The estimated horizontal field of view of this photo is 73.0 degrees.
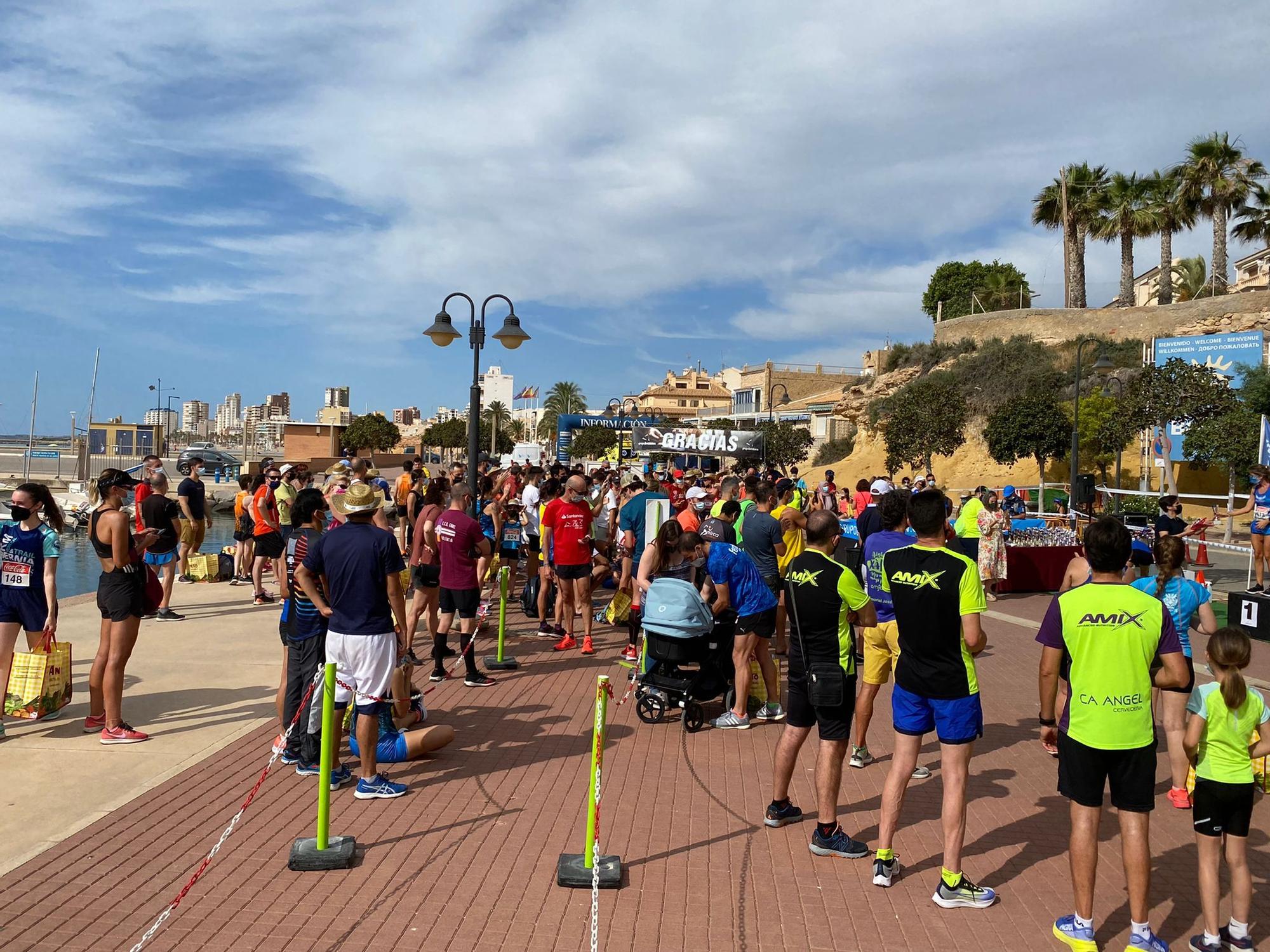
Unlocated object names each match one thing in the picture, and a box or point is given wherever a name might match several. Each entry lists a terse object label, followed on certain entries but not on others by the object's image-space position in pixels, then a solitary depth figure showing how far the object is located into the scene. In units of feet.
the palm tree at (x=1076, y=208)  156.66
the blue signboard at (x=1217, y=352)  102.68
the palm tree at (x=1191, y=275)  170.71
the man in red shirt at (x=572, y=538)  30.50
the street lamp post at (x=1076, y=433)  82.06
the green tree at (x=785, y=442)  166.91
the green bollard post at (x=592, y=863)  13.26
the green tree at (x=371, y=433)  272.92
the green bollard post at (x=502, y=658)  28.04
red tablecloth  48.49
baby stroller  21.81
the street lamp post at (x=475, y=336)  41.65
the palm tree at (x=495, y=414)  248.87
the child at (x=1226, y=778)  11.96
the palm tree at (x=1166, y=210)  141.28
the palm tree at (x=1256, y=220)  134.10
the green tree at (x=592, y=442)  247.29
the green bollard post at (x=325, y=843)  13.85
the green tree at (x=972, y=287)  213.66
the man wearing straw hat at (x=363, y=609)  16.80
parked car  186.53
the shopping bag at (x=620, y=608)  35.99
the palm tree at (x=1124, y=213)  147.02
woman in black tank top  19.57
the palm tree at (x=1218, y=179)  134.41
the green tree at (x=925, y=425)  129.29
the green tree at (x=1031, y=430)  109.09
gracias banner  108.42
